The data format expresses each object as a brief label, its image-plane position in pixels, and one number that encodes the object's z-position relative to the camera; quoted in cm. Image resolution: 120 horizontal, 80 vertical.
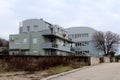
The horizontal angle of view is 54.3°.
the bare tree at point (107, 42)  3839
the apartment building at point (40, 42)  2884
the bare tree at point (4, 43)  4280
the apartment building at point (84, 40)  4202
